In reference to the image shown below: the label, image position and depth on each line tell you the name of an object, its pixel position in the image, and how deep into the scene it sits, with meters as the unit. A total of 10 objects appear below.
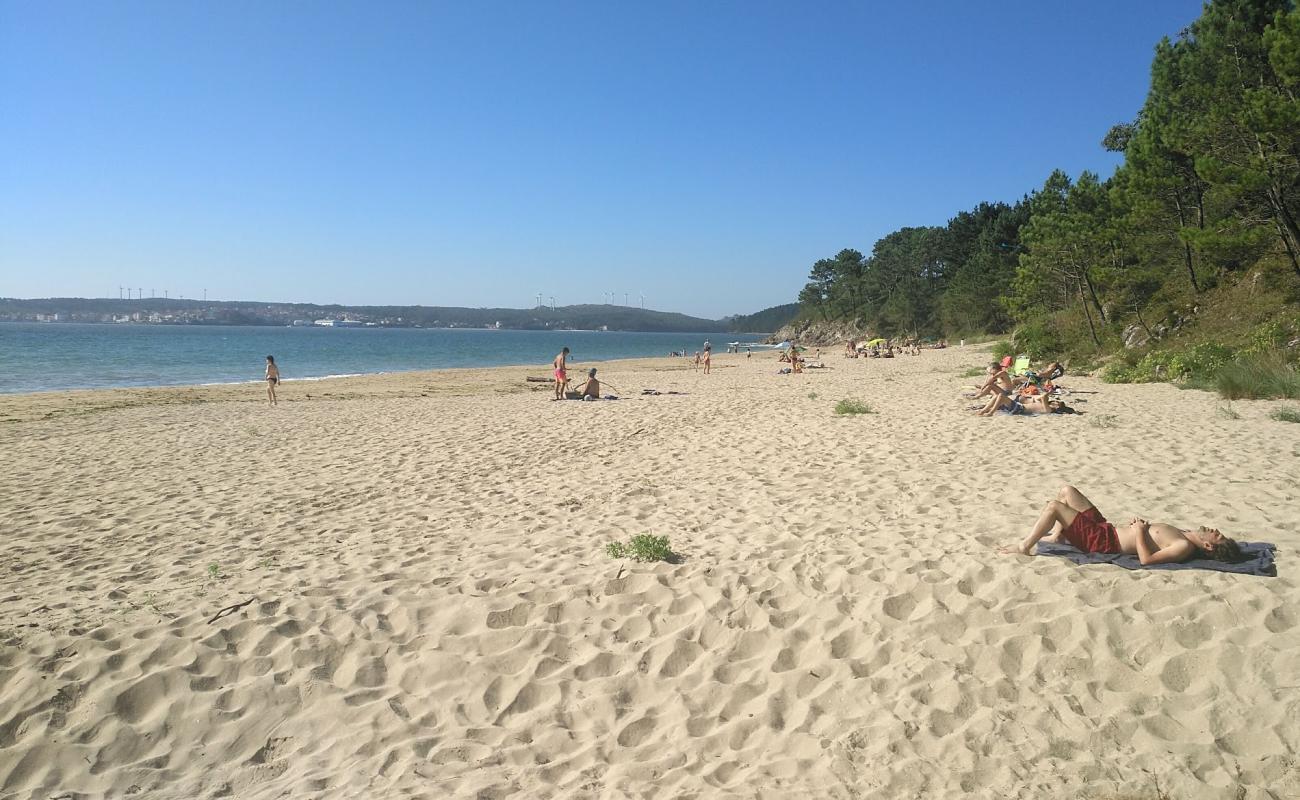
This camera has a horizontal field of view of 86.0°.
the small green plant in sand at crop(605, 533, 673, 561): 5.41
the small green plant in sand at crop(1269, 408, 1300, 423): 9.70
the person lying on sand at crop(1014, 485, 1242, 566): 4.60
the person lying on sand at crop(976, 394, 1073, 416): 12.20
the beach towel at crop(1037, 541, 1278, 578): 4.46
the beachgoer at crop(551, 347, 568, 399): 19.20
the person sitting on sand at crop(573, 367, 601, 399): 19.08
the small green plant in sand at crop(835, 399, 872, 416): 13.40
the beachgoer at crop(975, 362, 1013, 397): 12.73
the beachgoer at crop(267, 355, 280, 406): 20.67
